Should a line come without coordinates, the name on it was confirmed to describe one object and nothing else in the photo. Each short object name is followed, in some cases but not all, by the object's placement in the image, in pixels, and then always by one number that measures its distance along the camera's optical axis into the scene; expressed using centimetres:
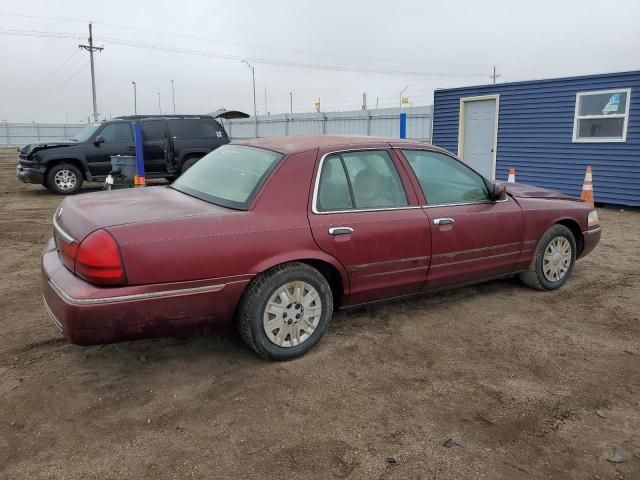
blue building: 1042
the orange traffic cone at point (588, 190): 923
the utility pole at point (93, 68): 4047
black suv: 1262
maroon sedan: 306
